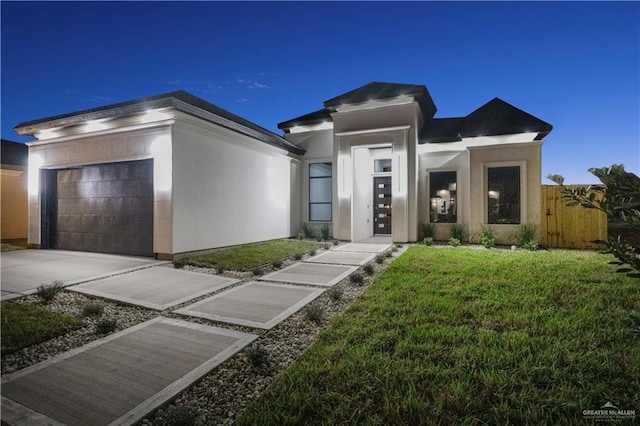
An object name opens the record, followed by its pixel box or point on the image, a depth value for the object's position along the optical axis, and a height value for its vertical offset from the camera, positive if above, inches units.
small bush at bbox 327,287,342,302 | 184.9 -52.8
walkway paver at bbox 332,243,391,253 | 376.2 -47.6
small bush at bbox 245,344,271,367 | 105.9 -54.0
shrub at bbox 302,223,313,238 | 507.0 -31.3
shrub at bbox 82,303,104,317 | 153.7 -52.7
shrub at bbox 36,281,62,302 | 175.8 -49.4
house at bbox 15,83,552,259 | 319.6 +57.8
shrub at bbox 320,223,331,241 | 485.8 -33.7
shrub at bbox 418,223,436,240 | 438.0 -26.1
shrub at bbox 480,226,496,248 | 382.0 -32.2
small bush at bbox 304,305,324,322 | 149.9 -53.3
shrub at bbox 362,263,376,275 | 251.0 -50.2
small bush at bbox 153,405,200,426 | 71.9 -52.6
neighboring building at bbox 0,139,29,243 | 480.4 +32.4
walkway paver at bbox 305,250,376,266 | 305.3 -51.2
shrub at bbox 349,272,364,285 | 221.8 -51.7
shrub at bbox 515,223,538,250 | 377.1 -27.5
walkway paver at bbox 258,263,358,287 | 230.6 -54.0
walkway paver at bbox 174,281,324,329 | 152.6 -55.8
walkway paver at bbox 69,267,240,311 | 181.2 -53.8
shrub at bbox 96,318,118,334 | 134.8 -53.8
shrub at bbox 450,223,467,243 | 417.7 -27.3
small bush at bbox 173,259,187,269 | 271.9 -48.9
